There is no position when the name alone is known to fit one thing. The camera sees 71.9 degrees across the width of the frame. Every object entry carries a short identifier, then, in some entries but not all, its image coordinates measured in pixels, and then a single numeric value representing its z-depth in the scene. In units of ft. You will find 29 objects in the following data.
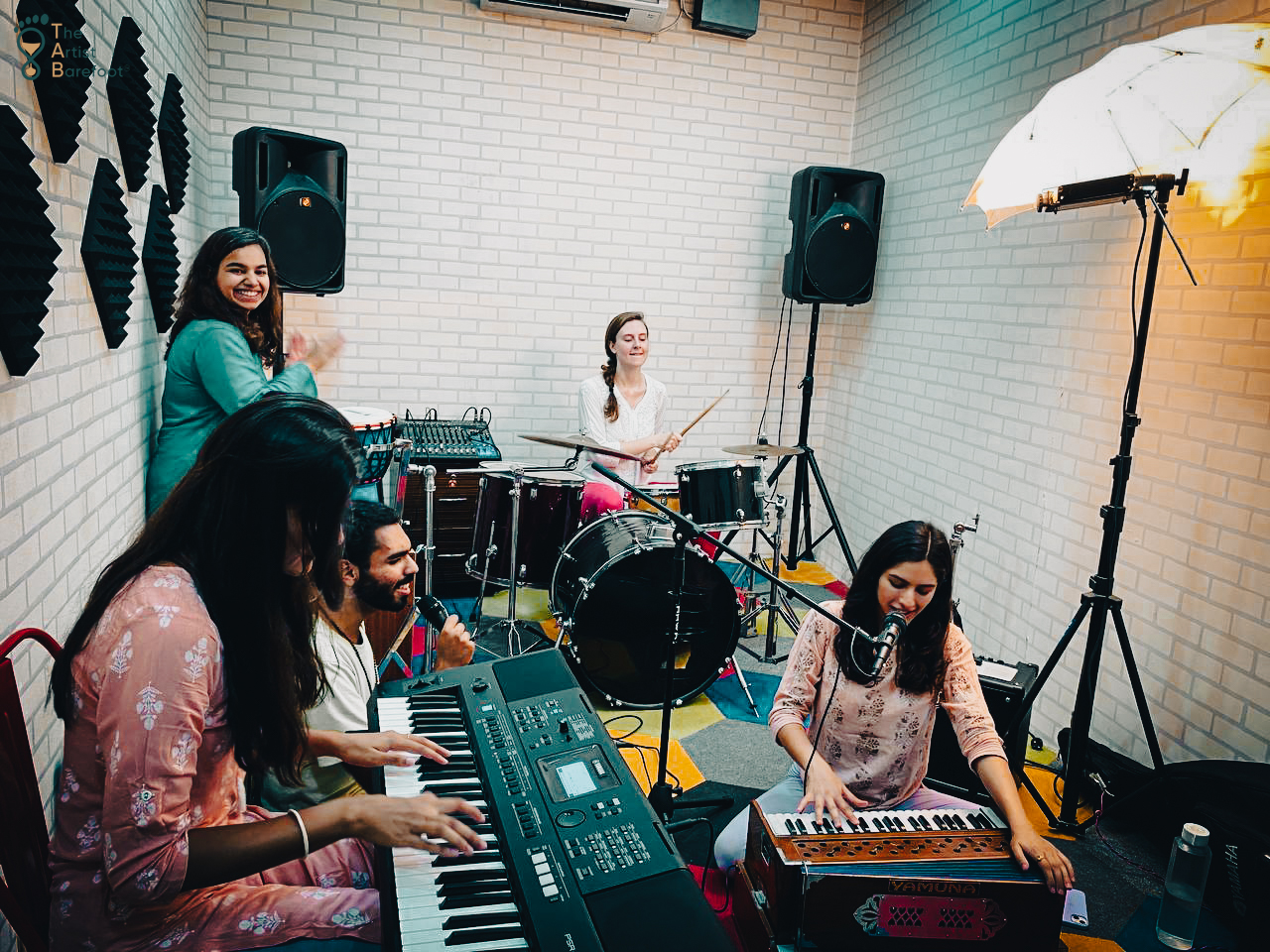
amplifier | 9.30
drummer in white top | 14.87
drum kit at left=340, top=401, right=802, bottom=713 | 10.97
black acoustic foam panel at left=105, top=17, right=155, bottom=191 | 7.97
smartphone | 7.89
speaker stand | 15.87
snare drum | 13.07
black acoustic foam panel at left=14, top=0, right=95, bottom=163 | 5.60
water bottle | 7.72
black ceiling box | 16.07
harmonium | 5.72
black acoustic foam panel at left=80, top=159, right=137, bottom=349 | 7.07
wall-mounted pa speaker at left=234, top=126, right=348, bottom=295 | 12.80
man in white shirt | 6.21
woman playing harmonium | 7.00
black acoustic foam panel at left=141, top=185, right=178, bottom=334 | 9.52
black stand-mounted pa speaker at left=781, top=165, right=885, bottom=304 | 15.10
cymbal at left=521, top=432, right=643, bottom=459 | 10.14
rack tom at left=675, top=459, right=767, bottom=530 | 11.78
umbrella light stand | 8.31
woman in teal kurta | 9.17
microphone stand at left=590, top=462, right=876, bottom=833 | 6.04
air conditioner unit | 15.15
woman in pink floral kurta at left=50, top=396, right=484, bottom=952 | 3.80
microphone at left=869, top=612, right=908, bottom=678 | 5.05
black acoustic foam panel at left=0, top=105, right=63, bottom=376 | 4.97
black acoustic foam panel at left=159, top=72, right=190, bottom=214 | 10.51
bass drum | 10.91
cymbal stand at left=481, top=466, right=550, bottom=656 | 12.17
